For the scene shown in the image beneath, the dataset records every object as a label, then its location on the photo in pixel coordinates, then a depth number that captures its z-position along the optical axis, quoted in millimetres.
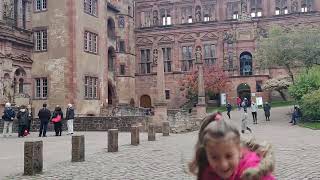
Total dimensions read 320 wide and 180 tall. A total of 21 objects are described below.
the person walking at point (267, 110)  28104
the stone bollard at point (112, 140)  11396
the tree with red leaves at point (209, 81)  41746
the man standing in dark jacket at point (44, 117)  18145
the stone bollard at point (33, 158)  7720
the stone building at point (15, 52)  24820
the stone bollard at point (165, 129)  18012
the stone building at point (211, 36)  43581
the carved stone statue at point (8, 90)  24664
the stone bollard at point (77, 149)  9531
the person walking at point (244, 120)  18382
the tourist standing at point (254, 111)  26993
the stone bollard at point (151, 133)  14860
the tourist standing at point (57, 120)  18567
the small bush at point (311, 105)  24796
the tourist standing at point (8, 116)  17903
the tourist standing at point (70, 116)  18700
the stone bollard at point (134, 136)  13292
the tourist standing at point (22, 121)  18024
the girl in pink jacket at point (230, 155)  1849
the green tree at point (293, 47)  30446
